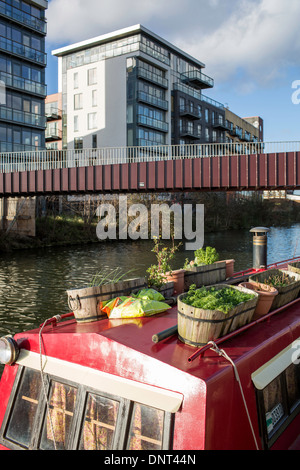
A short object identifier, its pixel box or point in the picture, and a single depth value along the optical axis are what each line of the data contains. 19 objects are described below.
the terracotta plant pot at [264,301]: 4.63
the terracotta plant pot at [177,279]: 6.12
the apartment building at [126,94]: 51.03
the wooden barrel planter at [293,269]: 6.63
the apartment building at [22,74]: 38.88
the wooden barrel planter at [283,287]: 5.06
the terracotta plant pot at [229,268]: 7.56
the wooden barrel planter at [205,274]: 6.46
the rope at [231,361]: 3.31
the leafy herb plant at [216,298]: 3.65
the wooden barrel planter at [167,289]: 5.76
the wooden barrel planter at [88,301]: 4.59
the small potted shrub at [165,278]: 5.73
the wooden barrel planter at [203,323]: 3.57
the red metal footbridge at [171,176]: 22.80
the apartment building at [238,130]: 78.56
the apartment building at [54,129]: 57.31
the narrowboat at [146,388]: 3.20
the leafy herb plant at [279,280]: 5.31
